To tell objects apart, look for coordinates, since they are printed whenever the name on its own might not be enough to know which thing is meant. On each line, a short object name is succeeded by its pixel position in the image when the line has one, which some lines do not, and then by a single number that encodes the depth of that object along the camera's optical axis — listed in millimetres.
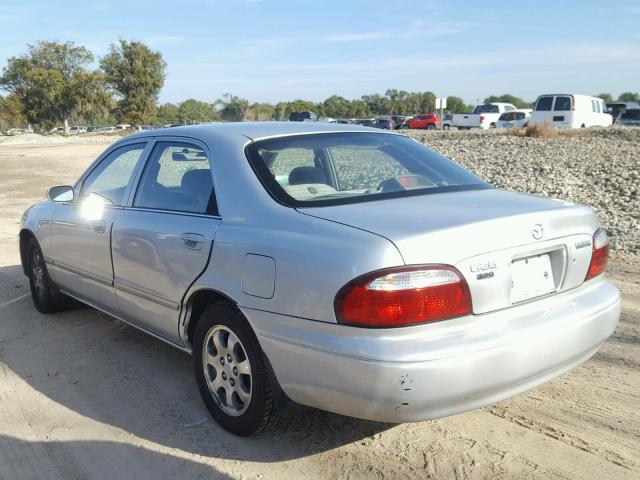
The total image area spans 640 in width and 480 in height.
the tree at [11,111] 67312
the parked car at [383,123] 43597
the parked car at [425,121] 46375
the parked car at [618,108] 39000
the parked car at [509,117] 35850
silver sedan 2596
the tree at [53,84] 63000
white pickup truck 38094
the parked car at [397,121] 49278
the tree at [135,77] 50094
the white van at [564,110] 27594
